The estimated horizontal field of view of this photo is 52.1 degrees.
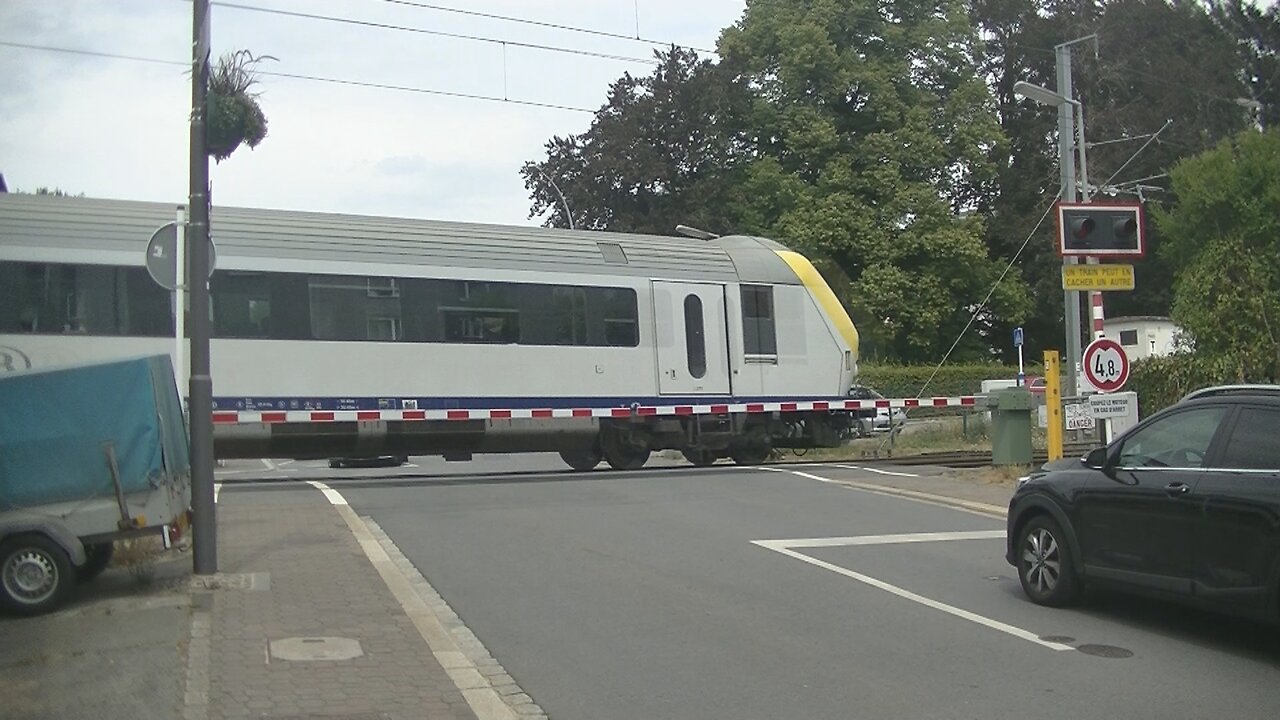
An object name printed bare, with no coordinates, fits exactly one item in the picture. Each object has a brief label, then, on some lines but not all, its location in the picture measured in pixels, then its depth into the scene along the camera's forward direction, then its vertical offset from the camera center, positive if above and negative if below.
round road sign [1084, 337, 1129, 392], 15.79 +0.47
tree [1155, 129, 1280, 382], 26.56 +3.26
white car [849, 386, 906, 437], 24.75 +0.02
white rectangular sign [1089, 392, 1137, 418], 15.20 -0.01
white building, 40.53 +2.14
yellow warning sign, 16.39 +1.60
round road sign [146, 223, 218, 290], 10.59 +1.52
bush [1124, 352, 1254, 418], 26.92 +0.53
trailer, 9.00 -0.17
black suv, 7.88 -0.73
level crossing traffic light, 16.30 +2.19
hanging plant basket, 10.13 +2.56
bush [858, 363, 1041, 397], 41.78 +1.11
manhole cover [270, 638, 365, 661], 7.77 -1.28
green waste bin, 19.80 -0.29
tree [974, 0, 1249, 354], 50.69 +12.02
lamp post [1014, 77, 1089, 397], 22.69 +4.05
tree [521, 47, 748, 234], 43.97 +9.08
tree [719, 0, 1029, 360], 45.16 +9.30
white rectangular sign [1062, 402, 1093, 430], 15.30 -0.12
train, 17.69 +1.58
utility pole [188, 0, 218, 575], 9.99 +0.90
